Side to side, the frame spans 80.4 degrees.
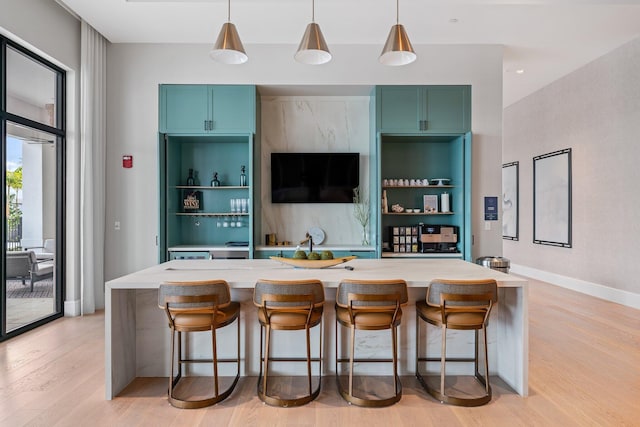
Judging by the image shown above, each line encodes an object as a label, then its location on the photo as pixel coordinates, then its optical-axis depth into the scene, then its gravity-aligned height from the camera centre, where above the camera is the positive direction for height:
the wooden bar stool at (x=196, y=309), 2.31 -0.61
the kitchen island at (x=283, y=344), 2.59 -0.84
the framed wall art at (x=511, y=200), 7.64 +0.21
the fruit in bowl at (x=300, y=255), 2.94 -0.35
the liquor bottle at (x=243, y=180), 5.02 +0.40
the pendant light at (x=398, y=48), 2.74 +1.18
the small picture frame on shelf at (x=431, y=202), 5.16 +0.11
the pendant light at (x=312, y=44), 2.70 +1.19
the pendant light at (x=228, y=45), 2.71 +1.19
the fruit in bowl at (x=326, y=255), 2.97 -0.35
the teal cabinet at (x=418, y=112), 4.78 +1.25
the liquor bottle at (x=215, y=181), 5.03 +0.39
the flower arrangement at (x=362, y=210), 5.25 +0.00
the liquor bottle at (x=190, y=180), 5.05 +0.41
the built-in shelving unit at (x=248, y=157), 4.74 +0.72
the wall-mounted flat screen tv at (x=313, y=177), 5.21 +0.46
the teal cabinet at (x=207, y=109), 4.73 +1.27
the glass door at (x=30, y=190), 3.79 +0.22
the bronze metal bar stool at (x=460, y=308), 2.35 -0.62
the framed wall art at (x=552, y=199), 6.12 +0.19
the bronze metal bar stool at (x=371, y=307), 2.34 -0.61
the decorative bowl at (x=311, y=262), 2.86 -0.40
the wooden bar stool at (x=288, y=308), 2.32 -0.62
